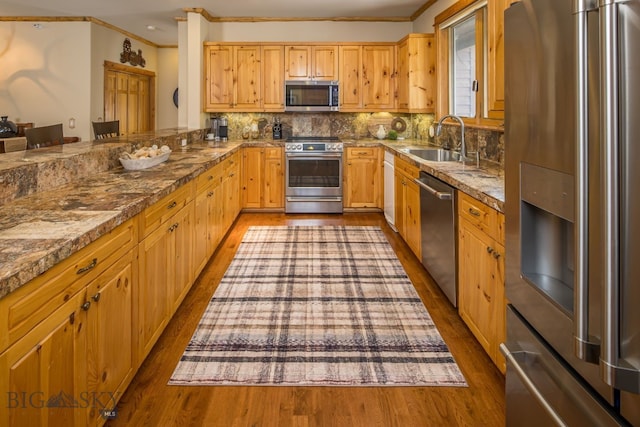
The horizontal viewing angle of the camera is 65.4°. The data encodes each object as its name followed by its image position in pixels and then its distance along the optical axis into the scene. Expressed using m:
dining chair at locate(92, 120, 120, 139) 4.64
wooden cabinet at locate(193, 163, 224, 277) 3.60
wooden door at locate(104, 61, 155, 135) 7.69
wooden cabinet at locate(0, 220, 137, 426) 1.20
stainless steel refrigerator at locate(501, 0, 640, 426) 0.82
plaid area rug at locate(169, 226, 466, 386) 2.36
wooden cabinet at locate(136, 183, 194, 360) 2.29
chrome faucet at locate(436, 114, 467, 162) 3.78
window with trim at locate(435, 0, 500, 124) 3.81
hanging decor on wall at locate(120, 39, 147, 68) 7.93
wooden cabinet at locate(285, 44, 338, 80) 6.43
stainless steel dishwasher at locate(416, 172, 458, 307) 3.04
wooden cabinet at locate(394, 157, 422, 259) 4.07
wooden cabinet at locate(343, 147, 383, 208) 6.25
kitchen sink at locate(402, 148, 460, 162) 4.89
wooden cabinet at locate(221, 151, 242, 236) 4.91
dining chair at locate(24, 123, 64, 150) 3.77
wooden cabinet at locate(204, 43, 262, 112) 6.41
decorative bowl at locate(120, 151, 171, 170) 3.32
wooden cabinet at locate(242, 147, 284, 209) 6.32
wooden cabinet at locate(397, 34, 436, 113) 5.75
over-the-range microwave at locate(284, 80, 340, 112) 6.43
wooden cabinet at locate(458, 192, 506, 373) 2.26
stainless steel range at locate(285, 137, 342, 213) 6.20
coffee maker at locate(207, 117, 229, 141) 6.67
